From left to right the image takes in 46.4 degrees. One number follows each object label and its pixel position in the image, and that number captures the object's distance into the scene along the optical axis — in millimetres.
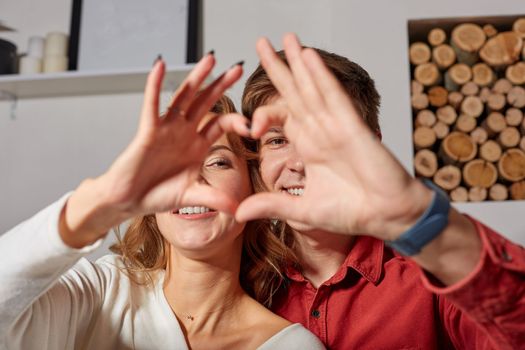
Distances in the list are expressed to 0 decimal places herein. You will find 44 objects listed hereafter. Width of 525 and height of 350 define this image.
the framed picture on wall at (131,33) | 2547
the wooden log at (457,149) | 2354
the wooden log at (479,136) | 2369
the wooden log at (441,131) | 2369
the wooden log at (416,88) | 2383
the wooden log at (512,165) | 2326
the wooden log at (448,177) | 2334
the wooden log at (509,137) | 2352
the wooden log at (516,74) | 2367
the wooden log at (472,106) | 2371
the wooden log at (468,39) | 2396
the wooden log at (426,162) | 2334
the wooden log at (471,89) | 2391
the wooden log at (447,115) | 2381
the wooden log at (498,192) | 2318
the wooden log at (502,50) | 2383
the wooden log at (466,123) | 2371
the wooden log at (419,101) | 2369
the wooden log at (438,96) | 2391
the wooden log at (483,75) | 2389
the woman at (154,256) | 930
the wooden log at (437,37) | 2428
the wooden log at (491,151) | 2352
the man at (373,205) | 862
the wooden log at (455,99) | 2393
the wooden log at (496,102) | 2365
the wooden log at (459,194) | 2318
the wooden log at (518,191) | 2320
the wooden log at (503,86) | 2377
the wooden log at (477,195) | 2322
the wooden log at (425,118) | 2371
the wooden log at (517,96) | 2369
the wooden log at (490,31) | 2410
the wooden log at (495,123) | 2357
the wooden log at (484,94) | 2383
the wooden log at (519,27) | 2381
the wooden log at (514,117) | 2359
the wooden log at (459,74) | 2396
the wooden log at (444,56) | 2416
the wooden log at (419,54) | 2416
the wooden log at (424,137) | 2350
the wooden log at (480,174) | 2334
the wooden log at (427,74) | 2395
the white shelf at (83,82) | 2418
